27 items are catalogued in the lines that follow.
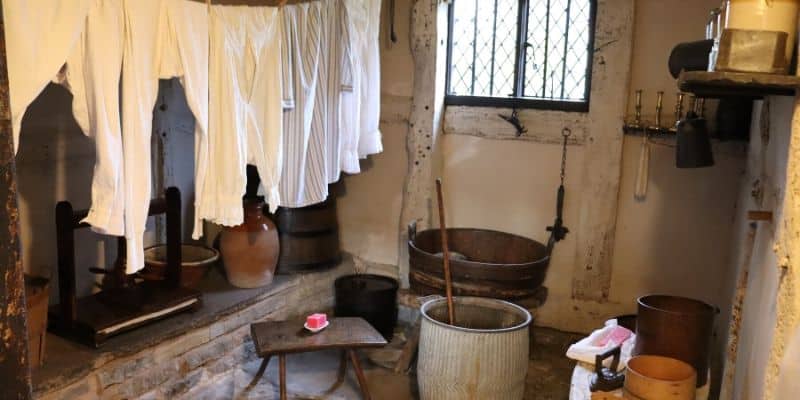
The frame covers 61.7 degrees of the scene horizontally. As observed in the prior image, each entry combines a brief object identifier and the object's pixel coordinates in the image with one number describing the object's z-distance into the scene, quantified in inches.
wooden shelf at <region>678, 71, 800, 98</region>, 52.8
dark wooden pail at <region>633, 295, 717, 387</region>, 80.6
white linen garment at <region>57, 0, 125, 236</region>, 89.0
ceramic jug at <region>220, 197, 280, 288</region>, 137.1
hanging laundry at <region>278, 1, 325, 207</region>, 124.5
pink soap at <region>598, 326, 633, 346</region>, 96.3
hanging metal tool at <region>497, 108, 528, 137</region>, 146.7
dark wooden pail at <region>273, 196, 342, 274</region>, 149.3
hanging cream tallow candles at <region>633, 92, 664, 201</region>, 133.4
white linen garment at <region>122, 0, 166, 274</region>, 93.5
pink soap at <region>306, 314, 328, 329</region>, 118.8
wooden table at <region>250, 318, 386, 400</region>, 112.3
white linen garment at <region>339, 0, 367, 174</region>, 135.3
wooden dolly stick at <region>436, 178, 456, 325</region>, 117.3
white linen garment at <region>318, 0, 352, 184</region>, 132.0
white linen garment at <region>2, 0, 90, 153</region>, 78.5
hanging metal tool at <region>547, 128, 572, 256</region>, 143.0
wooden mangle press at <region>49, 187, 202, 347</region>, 108.7
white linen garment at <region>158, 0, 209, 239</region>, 99.2
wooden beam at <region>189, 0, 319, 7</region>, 108.9
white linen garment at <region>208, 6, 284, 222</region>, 108.0
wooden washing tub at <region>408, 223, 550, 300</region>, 123.6
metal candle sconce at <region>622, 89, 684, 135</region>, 132.3
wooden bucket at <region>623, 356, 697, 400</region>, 72.5
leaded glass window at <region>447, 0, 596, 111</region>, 142.8
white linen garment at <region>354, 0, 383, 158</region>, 140.6
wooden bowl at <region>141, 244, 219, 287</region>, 129.9
